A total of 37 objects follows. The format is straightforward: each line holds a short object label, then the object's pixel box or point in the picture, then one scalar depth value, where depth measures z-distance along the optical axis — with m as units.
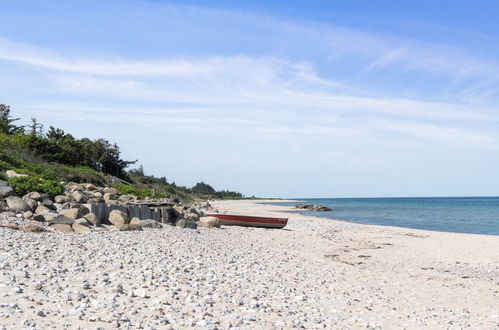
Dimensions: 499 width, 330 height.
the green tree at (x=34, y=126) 71.00
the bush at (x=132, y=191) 37.47
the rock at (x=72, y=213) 17.33
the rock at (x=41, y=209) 17.55
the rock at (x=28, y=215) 16.43
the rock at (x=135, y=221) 18.84
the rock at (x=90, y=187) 30.55
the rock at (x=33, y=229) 13.98
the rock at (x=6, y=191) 19.27
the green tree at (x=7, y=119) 51.44
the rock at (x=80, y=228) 15.61
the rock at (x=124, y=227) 17.50
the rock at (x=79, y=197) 21.80
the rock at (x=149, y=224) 19.41
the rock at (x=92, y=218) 17.53
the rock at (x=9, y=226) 14.03
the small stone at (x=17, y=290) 7.35
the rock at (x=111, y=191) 30.11
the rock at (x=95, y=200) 22.84
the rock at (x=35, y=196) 19.34
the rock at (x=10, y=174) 23.90
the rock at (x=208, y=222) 25.00
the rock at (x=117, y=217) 18.41
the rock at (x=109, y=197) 26.66
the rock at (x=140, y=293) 8.05
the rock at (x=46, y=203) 19.03
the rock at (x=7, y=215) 15.90
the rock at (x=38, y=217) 16.03
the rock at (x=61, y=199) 21.11
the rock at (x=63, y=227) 15.21
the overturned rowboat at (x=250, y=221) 29.02
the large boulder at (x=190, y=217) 25.21
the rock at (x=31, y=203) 17.95
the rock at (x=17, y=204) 17.45
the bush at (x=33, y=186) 21.06
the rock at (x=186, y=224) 21.97
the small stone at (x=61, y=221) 15.66
